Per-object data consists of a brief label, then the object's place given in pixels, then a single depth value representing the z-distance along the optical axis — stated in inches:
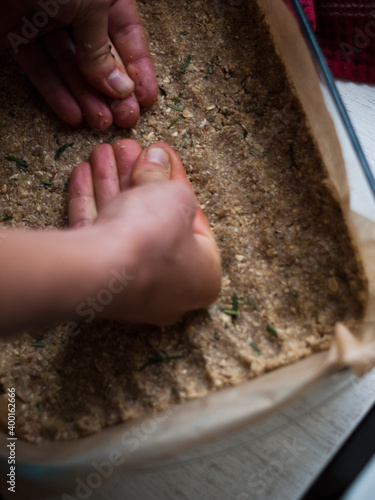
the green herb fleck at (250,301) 27.7
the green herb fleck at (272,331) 26.7
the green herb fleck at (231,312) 27.5
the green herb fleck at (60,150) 31.7
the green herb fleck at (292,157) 30.0
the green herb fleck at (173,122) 32.3
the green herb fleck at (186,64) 33.2
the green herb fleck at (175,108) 32.7
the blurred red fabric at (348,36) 34.0
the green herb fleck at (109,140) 32.2
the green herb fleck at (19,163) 31.5
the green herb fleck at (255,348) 26.5
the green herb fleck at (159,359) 26.5
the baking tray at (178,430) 22.2
